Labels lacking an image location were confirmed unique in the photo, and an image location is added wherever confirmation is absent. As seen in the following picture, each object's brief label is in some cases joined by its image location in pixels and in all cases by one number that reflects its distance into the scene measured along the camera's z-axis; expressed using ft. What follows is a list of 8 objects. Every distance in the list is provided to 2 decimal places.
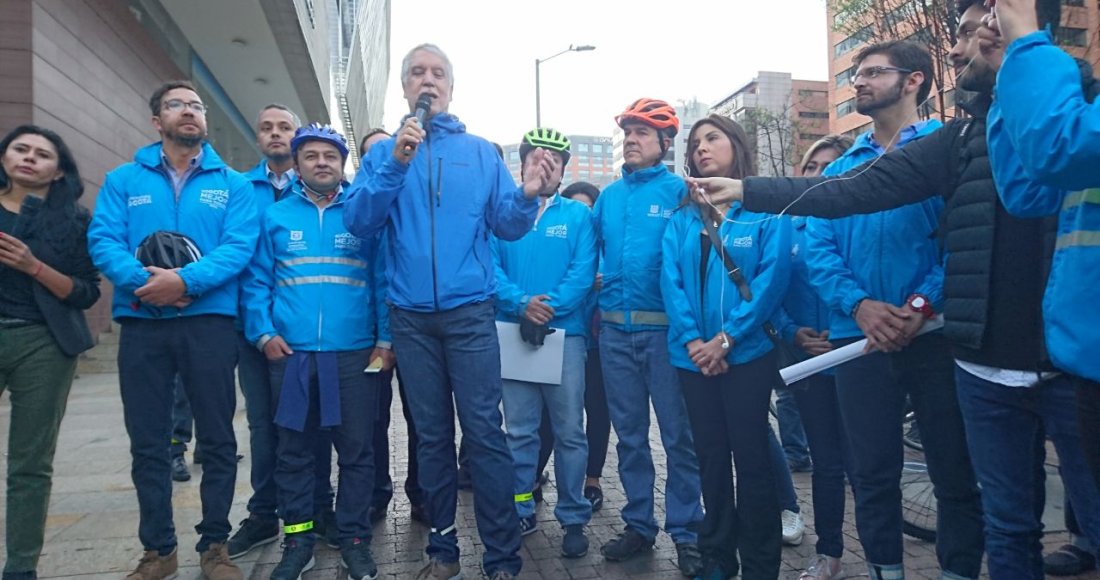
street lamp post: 72.08
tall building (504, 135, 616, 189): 342.07
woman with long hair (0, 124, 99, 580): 11.18
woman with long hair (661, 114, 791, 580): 11.12
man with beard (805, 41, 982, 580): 9.59
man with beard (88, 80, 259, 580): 11.60
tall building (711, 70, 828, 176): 117.39
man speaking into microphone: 11.62
